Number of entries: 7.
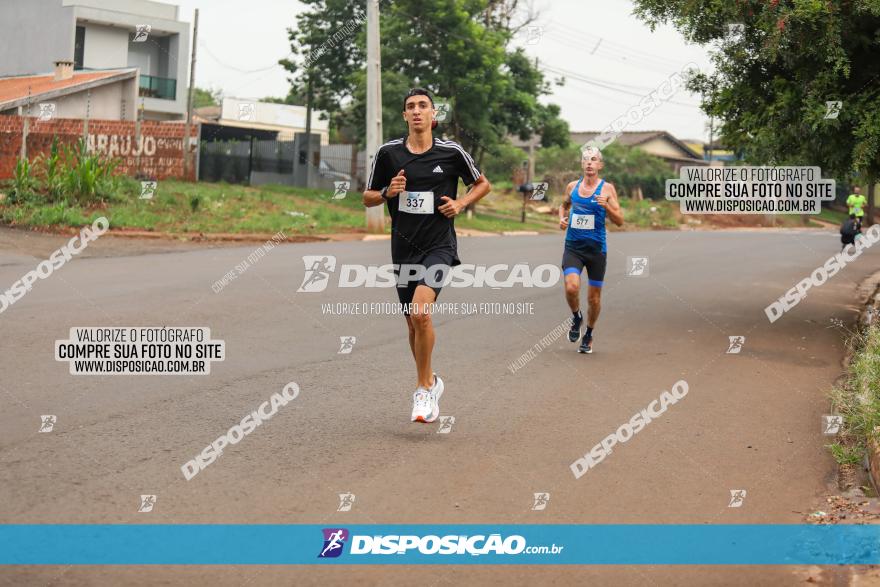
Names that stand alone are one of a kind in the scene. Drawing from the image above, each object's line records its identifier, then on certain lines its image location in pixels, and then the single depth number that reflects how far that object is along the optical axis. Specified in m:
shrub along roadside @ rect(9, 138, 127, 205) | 23.47
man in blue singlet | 10.39
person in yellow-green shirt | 23.69
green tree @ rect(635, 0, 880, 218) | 10.54
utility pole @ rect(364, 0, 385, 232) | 25.38
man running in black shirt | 6.98
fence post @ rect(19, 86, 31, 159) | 25.29
